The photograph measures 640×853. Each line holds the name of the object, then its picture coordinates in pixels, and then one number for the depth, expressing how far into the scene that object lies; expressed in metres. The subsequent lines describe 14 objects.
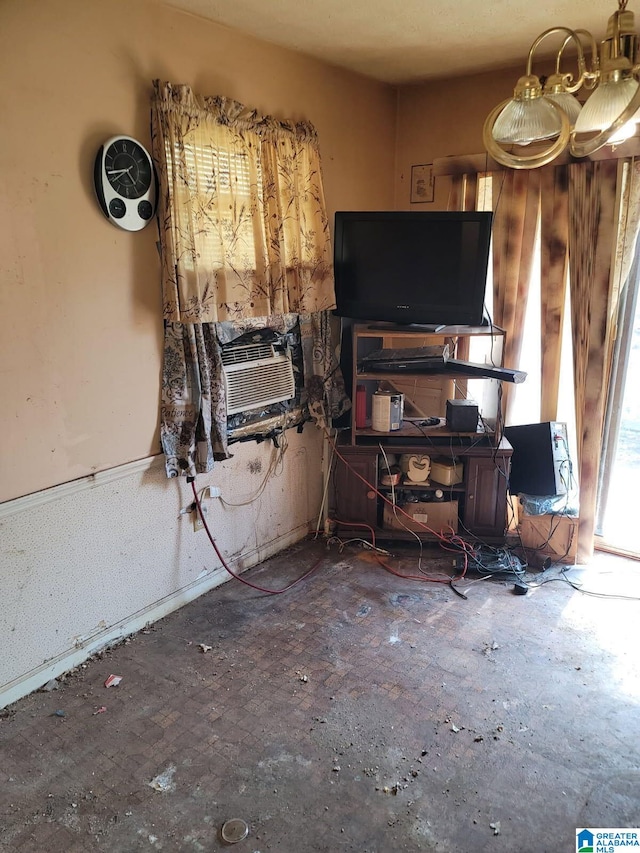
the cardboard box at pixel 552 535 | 3.23
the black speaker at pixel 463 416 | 3.29
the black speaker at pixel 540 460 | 3.18
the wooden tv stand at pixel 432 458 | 3.26
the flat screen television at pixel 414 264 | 3.09
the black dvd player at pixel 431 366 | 3.19
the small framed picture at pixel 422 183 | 3.59
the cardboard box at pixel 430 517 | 3.40
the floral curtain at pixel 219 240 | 2.43
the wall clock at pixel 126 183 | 2.22
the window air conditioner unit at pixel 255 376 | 2.88
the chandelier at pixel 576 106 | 1.26
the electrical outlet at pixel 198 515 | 2.89
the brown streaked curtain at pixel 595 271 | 2.92
